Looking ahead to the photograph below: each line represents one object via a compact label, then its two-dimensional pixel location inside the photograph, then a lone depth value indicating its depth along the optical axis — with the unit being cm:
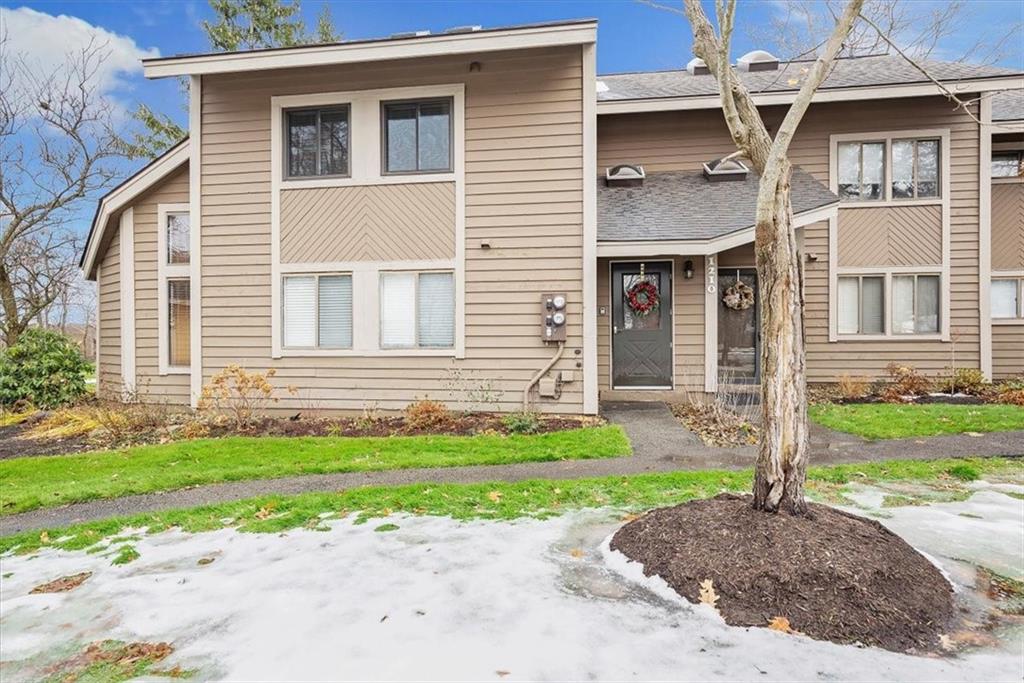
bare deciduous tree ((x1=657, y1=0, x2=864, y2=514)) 328
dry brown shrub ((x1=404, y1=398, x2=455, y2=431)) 772
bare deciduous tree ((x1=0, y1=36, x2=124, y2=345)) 1334
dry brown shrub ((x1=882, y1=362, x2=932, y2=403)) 920
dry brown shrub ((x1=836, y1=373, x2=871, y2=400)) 962
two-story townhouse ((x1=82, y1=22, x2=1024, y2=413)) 820
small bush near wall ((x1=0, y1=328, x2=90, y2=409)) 1038
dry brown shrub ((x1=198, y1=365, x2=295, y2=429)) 808
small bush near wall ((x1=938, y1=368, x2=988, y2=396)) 955
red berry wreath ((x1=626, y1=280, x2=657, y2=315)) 960
